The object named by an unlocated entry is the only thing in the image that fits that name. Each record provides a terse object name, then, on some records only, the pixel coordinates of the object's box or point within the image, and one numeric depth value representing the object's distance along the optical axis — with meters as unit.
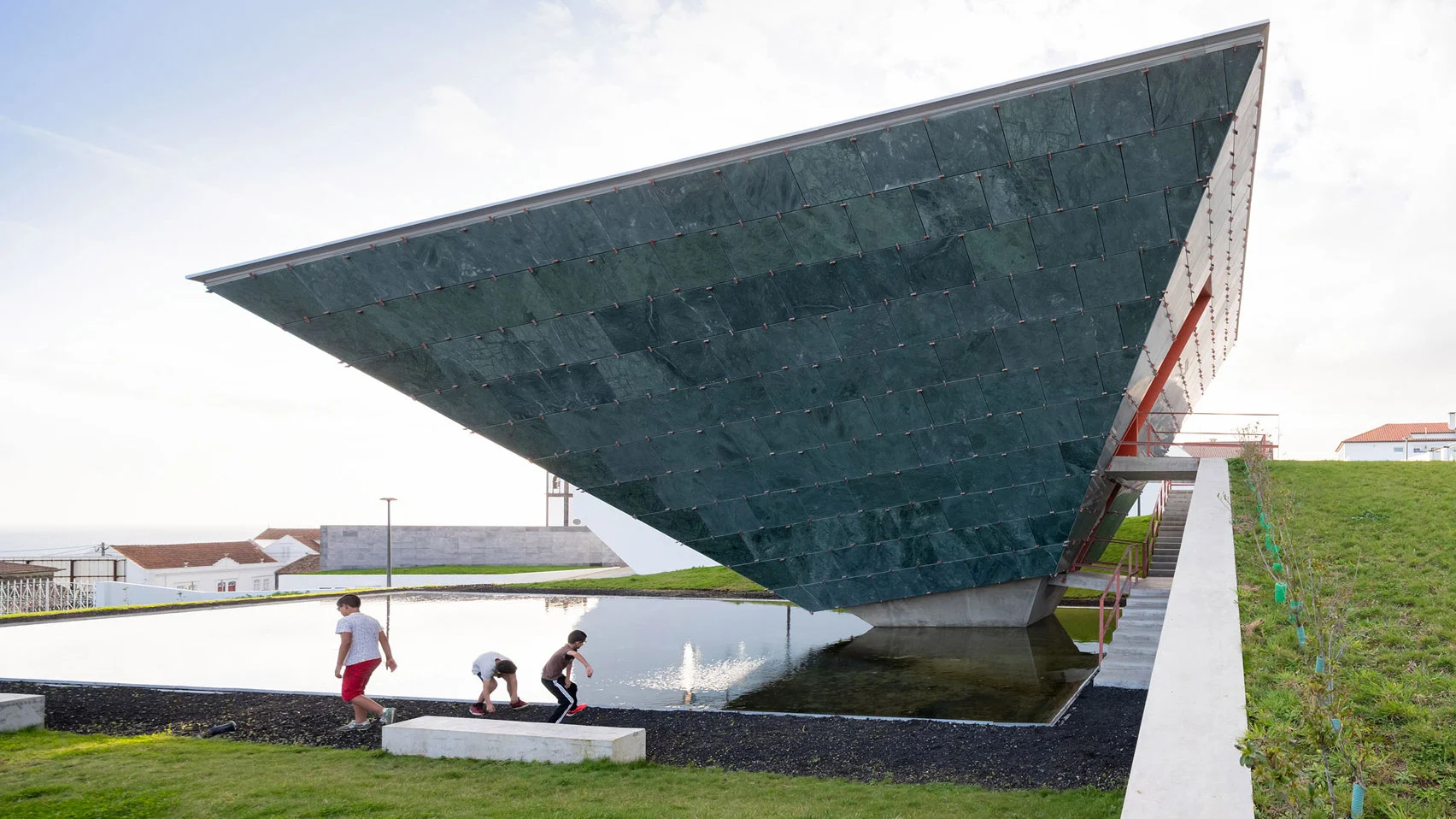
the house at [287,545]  70.38
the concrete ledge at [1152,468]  16.06
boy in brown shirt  9.92
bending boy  10.01
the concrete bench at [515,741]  7.66
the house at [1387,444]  56.34
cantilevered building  11.23
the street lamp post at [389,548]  34.42
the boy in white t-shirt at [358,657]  9.36
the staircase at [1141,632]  11.18
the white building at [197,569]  46.03
